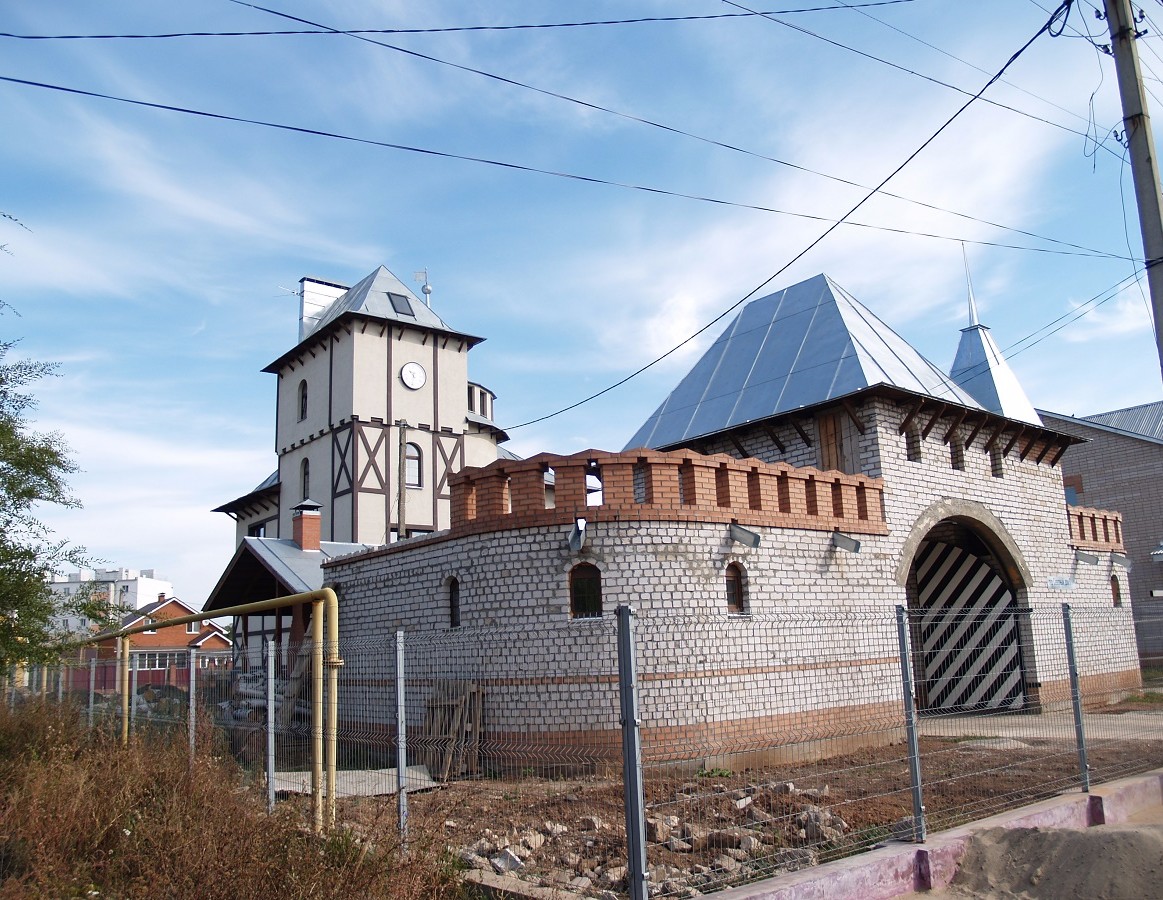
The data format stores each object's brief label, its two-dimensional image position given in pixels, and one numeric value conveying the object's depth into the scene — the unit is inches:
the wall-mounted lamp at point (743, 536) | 466.9
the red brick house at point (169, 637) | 904.9
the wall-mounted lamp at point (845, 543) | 509.0
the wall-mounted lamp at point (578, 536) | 444.8
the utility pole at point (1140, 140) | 327.3
